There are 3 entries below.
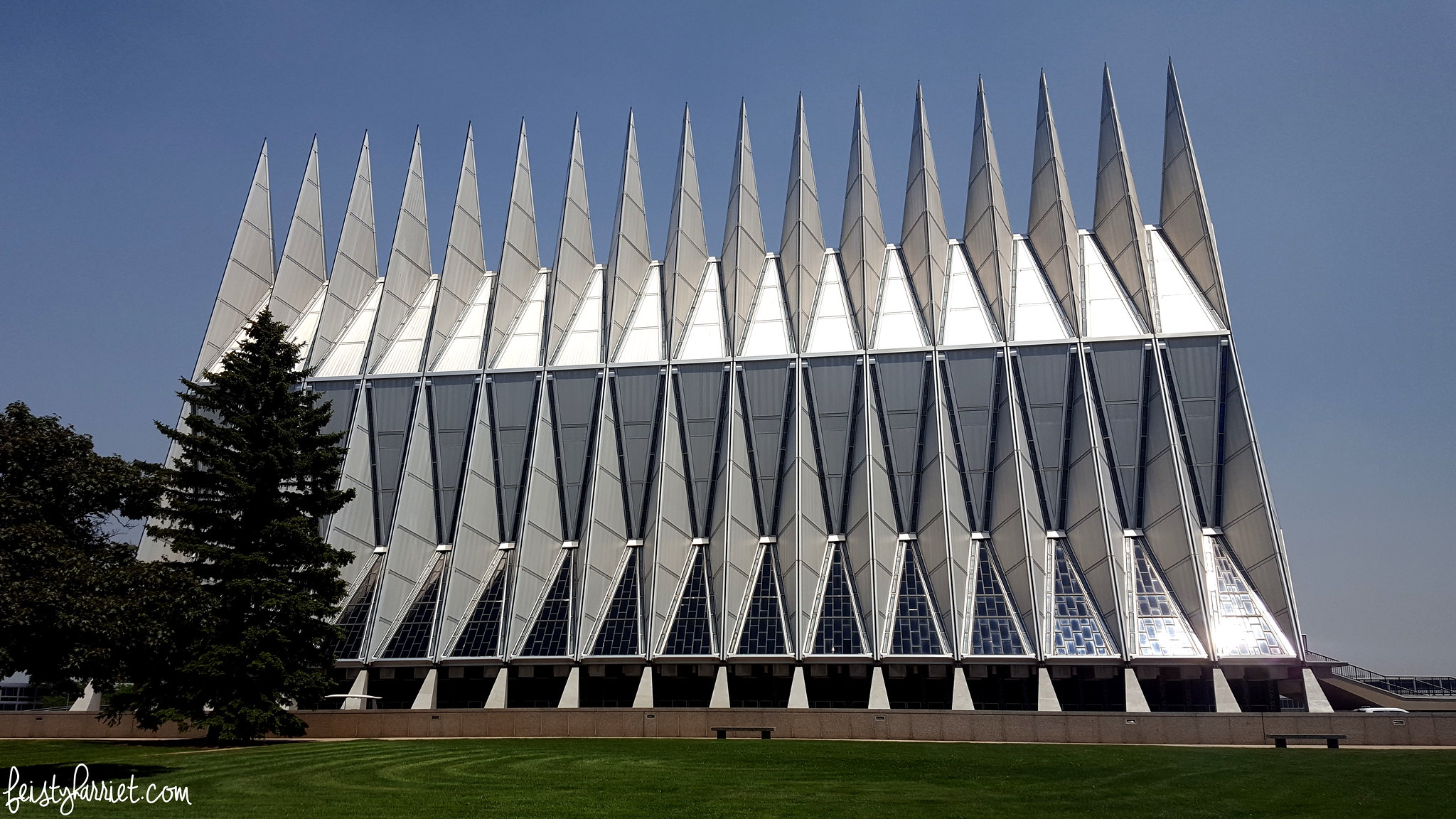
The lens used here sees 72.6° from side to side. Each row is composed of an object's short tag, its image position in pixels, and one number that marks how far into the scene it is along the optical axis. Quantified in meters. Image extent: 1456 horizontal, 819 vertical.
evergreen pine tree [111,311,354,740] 29.09
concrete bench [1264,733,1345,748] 28.58
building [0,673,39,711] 45.97
